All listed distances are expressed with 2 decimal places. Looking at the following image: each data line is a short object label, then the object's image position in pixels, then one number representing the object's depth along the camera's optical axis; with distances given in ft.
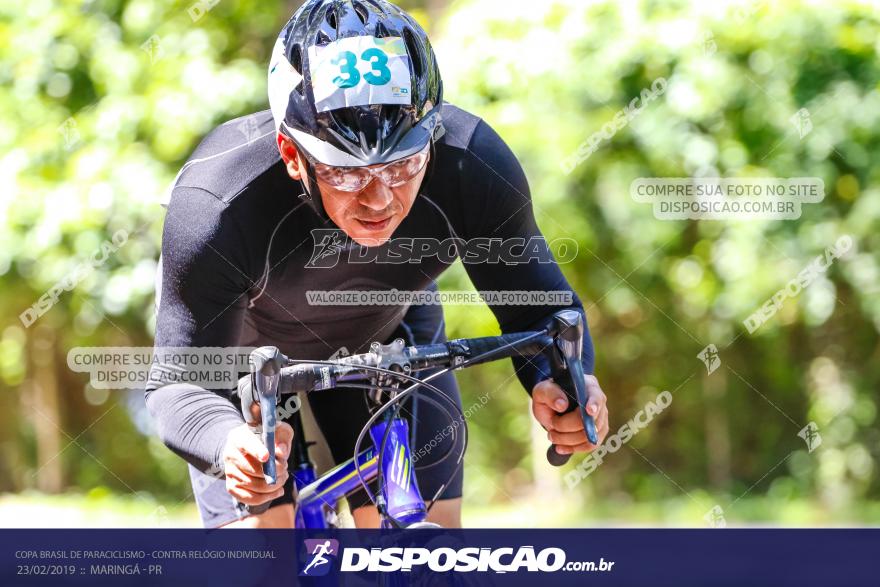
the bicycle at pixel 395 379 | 13.53
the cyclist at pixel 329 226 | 14.43
